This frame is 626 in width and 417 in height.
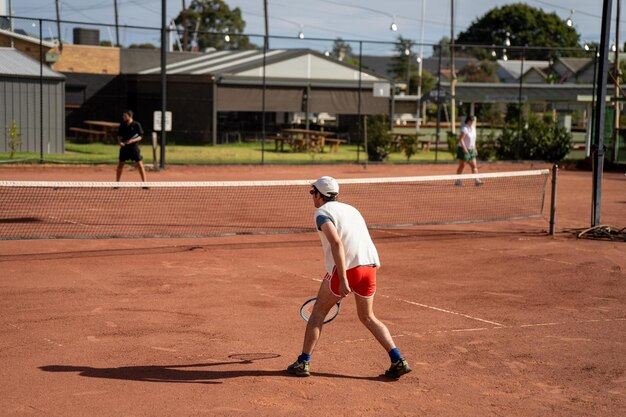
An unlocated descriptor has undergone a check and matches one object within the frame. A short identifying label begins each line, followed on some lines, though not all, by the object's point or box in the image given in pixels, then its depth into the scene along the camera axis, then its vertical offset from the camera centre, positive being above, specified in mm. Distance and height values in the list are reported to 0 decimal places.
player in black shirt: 18062 -297
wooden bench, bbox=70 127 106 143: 35812 -204
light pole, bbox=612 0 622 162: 27406 +526
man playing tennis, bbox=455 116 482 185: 20656 -187
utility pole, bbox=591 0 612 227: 13961 +406
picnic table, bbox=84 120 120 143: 35469 +28
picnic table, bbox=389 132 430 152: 34062 -288
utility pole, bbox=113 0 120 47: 43881 +4960
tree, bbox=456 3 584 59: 107188 +14278
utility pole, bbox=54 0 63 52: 26797 +3568
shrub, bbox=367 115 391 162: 29609 -228
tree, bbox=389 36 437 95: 81688 +6623
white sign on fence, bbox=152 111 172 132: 23875 +277
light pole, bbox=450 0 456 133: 43362 +3628
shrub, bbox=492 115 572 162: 30141 -164
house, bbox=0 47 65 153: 27344 +867
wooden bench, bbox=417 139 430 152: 37181 -388
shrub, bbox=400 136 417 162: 31016 -367
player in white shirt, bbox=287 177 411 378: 6195 -1002
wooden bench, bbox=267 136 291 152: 34322 -320
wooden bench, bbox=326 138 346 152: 34812 -520
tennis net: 13906 -1496
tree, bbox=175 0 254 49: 90125 +12367
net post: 13805 -998
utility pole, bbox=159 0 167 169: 23414 +1755
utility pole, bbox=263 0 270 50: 59775 +8492
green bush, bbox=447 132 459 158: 32188 -274
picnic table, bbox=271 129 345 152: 34100 -319
